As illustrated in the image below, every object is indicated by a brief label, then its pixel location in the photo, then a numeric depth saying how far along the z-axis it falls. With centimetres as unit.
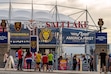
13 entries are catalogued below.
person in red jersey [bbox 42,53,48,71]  3027
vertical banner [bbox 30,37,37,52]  3709
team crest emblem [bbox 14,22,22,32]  4200
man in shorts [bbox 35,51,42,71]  2998
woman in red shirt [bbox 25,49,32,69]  2967
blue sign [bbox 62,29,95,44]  4853
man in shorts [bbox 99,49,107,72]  2650
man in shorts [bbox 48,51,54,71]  2998
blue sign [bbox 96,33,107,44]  3581
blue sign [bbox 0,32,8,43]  3672
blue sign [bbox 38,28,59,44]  4859
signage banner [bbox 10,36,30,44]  5099
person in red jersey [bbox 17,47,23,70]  2931
